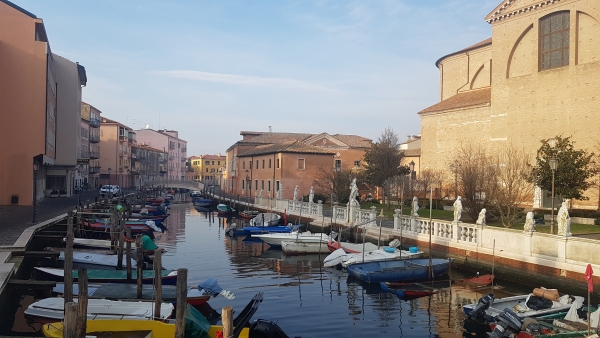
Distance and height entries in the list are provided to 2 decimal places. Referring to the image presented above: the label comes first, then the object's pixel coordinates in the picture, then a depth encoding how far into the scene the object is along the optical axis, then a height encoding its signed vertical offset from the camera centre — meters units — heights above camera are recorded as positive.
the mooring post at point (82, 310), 8.35 -2.25
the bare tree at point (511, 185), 22.83 -0.28
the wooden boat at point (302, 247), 24.91 -3.44
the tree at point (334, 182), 43.69 -0.56
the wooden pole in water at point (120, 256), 17.80 -2.87
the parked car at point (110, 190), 51.94 -1.86
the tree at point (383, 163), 43.91 +1.19
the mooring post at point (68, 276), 10.30 -2.13
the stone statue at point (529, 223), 16.45 -1.37
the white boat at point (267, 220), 35.03 -3.06
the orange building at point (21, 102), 32.19 +4.38
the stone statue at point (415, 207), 22.57 -1.33
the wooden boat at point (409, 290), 15.42 -3.46
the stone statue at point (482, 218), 18.62 -1.43
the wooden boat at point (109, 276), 15.05 -3.04
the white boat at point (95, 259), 18.14 -3.07
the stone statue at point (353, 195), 28.72 -1.05
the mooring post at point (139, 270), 12.86 -2.44
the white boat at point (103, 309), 10.98 -2.99
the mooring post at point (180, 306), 9.09 -2.32
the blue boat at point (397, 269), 17.25 -3.13
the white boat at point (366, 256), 19.27 -3.00
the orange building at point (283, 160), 50.22 +1.66
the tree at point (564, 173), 24.14 +0.33
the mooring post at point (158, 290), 10.81 -2.43
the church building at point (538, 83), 29.92 +6.05
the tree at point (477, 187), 24.72 -0.39
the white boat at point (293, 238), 25.23 -3.11
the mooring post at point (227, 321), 8.28 -2.34
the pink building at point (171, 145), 111.06 +6.34
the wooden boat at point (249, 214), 42.71 -3.25
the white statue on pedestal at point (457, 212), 19.81 -1.28
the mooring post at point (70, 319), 7.61 -2.17
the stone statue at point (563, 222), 15.37 -1.23
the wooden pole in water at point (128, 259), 15.30 -2.61
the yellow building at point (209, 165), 137.25 +2.36
